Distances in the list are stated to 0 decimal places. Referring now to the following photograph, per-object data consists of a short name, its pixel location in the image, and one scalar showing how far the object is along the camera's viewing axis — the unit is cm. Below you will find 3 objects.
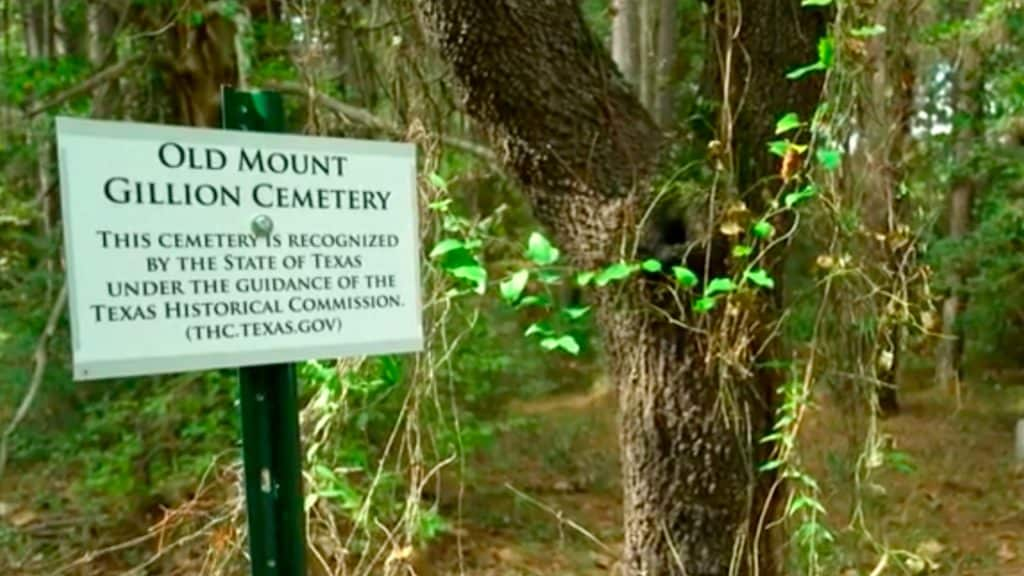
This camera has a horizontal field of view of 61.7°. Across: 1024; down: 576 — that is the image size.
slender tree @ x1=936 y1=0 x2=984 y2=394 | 565
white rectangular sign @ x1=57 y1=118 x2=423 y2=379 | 115
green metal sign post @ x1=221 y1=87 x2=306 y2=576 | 131
